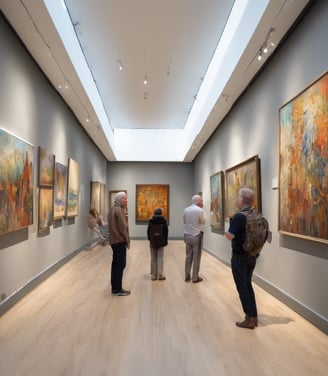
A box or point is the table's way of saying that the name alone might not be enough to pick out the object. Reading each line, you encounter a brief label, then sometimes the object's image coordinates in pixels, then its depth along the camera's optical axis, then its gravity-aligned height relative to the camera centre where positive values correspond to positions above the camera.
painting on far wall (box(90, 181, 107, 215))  16.75 +0.34
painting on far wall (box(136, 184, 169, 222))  21.91 +0.20
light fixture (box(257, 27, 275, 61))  6.43 +3.17
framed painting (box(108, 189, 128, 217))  21.93 +0.50
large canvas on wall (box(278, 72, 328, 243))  5.10 +0.68
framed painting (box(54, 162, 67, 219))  10.08 +0.36
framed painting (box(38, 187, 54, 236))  8.45 -0.20
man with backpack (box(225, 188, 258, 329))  5.21 -0.96
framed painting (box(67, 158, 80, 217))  11.80 +0.54
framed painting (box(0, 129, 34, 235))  5.97 +0.37
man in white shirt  8.70 -0.82
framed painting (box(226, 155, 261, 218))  8.30 +0.66
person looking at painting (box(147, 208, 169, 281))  8.86 -0.96
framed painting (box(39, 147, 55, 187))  8.44 +0.88
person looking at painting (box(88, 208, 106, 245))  15.77 -0.94
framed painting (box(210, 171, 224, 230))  12.40 +0.10
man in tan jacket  7.25 -0.77
